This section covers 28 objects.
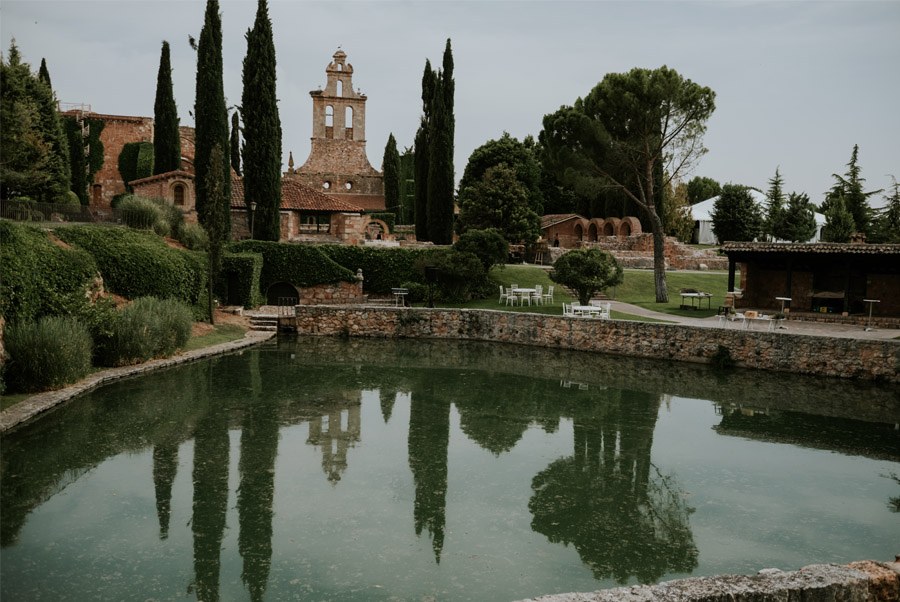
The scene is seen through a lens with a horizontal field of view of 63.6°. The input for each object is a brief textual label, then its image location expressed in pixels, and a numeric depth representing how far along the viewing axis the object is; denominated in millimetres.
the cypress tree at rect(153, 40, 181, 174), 34062
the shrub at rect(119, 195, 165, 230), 23844
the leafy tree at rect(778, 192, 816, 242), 41125
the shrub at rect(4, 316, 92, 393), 12930
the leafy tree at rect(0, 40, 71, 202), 21548
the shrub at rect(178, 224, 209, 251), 25094
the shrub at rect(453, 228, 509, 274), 28781
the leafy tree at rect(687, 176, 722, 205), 66562
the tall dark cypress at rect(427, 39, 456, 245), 34688
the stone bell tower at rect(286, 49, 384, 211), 53531
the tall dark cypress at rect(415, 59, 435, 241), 38875
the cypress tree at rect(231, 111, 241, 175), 39719
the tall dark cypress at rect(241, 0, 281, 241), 28406
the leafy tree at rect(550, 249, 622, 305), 24578
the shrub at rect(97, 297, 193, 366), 16172
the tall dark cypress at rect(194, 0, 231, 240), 27078
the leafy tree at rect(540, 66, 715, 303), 26891
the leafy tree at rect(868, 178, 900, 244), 35781
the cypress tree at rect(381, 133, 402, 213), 52375
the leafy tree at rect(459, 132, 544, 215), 41128
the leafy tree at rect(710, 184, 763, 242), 42500
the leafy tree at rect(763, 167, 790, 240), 42000
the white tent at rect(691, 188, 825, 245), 46875
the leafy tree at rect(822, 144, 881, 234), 42188
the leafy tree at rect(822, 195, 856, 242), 38125
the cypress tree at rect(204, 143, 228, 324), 22781
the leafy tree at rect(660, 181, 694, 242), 45000
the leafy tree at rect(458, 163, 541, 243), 37469
